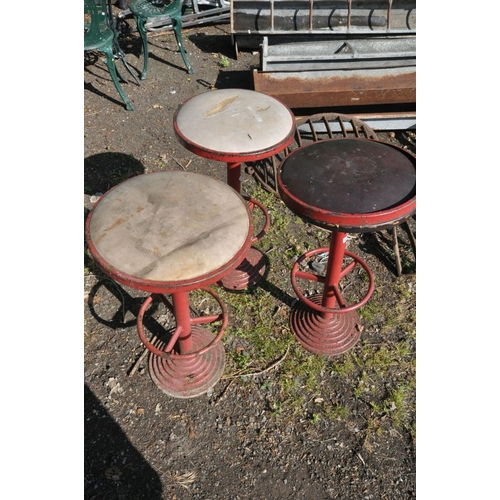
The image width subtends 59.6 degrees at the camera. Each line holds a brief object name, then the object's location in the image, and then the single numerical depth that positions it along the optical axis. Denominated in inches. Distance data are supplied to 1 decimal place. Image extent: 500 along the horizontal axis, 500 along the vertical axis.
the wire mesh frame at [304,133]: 177.8
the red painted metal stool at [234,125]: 103.8
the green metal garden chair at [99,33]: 203.9
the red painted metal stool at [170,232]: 73.3
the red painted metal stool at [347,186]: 82.7
